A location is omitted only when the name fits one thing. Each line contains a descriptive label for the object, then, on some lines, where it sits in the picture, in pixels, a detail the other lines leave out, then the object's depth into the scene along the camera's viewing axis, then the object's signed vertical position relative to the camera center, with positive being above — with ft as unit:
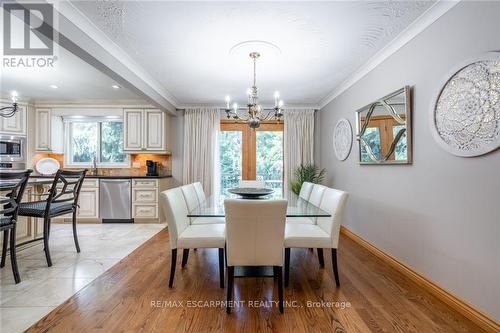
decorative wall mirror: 7.79 +1.38
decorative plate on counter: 15.71 -0.05
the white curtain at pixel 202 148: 16.33 +1.21
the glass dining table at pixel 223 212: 6.69 -1.41
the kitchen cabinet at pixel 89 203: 14.80 -2.42
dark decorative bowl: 8.47 -1.01
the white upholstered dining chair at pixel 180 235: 6.82 -2.16
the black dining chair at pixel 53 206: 8.54 -1.60
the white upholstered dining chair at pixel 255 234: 5.64 -1.75
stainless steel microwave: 13.99 +1.05
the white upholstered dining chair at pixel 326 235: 6.97 -2.14
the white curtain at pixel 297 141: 16.58 +1.72
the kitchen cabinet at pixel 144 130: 15.52 +2.35
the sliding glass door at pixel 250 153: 16.94 +0.89
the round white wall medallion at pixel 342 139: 12.19 +1.46
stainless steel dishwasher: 14.79 -2.09
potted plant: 14.83 -0.75
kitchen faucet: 16.17 +0.02
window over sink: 16.46 +1.65
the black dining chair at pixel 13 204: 6.96 -1.24
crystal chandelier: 8.96 +2.12
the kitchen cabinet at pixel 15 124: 14.05 +2.59
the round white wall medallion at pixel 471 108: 5.10 +1.37
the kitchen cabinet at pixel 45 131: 15.39 +2.28
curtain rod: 16.70 +4.04
